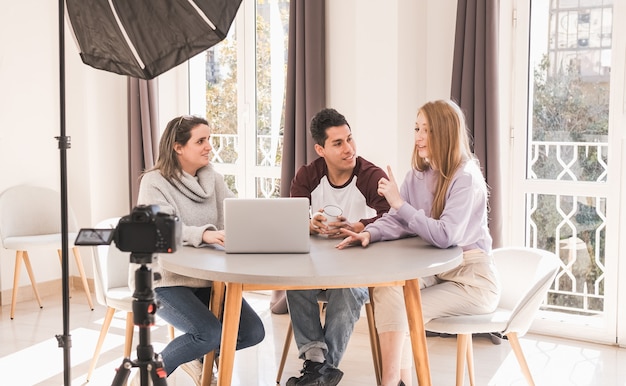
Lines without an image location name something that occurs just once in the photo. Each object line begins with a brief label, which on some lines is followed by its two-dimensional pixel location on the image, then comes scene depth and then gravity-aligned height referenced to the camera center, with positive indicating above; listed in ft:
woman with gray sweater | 8.91 -0.83
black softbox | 6.87 +1.19
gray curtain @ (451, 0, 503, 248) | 12.35 +1.26
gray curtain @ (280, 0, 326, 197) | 14.07 +1.53
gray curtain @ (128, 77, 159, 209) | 16.34 +0.76
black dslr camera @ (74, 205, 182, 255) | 5.39 -0.55
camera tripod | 5.44 -1.17
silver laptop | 8.04 -0.74
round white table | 7.28 -1.13
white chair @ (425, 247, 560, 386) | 8.77 -1.82
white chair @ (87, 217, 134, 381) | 10.36 -1.84
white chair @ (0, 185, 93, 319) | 14.99 -1.41
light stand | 6.47 -0.64
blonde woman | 8.74 -0.86
